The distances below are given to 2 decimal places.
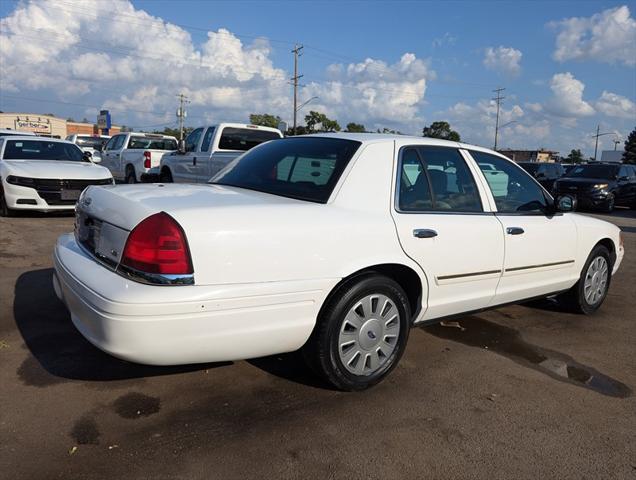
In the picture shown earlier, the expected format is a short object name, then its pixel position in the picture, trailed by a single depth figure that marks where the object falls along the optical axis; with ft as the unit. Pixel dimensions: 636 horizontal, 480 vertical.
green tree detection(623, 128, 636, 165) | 233.35
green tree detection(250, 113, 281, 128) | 242.11
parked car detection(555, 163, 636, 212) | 55.06
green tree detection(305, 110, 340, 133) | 207.03
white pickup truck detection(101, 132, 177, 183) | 44.40
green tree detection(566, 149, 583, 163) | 308.19
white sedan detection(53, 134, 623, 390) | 8.64
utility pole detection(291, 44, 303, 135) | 150.61
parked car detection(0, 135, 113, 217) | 28.07
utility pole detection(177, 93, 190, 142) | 161.79
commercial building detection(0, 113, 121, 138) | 270.46
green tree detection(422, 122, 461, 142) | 230.56
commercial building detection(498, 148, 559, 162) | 268.60
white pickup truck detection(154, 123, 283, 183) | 33.30
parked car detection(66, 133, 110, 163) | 74.10
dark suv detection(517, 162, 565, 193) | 64.95
